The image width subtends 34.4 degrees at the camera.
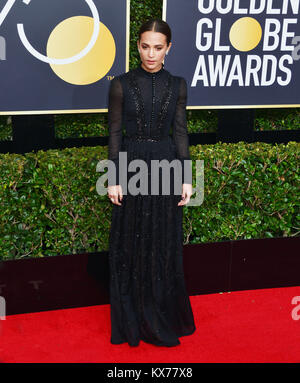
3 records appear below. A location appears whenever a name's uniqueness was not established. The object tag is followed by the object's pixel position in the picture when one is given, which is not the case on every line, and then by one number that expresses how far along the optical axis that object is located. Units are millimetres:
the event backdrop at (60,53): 4281
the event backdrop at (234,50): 4750
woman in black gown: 3607
